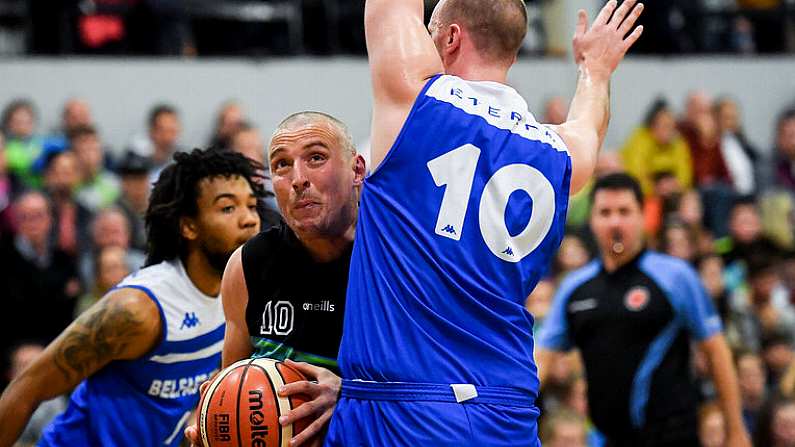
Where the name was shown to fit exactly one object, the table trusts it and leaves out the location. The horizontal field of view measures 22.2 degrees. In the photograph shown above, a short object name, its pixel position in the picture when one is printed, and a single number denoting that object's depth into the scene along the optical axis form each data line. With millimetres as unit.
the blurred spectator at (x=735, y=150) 21036
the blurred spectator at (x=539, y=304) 15483
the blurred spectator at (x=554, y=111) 19519
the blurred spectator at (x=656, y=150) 19911
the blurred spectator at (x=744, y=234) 18675
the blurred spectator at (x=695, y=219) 18125
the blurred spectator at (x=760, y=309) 17134
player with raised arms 6143
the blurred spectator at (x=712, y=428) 13979
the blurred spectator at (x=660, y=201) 18480
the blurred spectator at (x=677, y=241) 17086
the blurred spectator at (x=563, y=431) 13233
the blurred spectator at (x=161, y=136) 16596
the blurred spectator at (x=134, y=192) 15019
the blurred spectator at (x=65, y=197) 14872
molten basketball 6427
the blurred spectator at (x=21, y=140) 15520
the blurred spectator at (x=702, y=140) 20583
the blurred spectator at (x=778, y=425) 14419
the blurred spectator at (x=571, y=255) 16486
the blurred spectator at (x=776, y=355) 16523
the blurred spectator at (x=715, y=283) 16902
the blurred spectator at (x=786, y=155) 21329
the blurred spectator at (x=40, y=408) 12212
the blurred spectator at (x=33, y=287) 13404
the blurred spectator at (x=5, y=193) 14175
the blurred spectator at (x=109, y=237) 14248
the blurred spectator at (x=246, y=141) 15581
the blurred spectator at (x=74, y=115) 16657
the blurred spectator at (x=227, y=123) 16633
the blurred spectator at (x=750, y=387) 15581
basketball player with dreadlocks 8427
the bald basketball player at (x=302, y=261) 6824
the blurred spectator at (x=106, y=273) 13502
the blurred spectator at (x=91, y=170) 15545
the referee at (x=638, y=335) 11912
